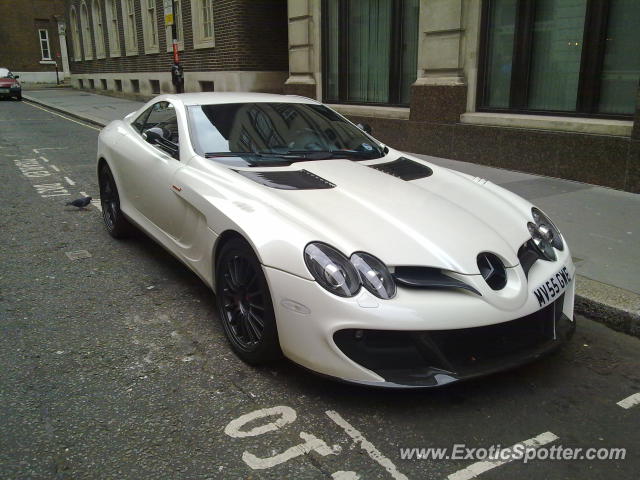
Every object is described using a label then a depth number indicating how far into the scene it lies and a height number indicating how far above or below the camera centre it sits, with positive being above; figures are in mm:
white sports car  2754 -910
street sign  13453 +1437
